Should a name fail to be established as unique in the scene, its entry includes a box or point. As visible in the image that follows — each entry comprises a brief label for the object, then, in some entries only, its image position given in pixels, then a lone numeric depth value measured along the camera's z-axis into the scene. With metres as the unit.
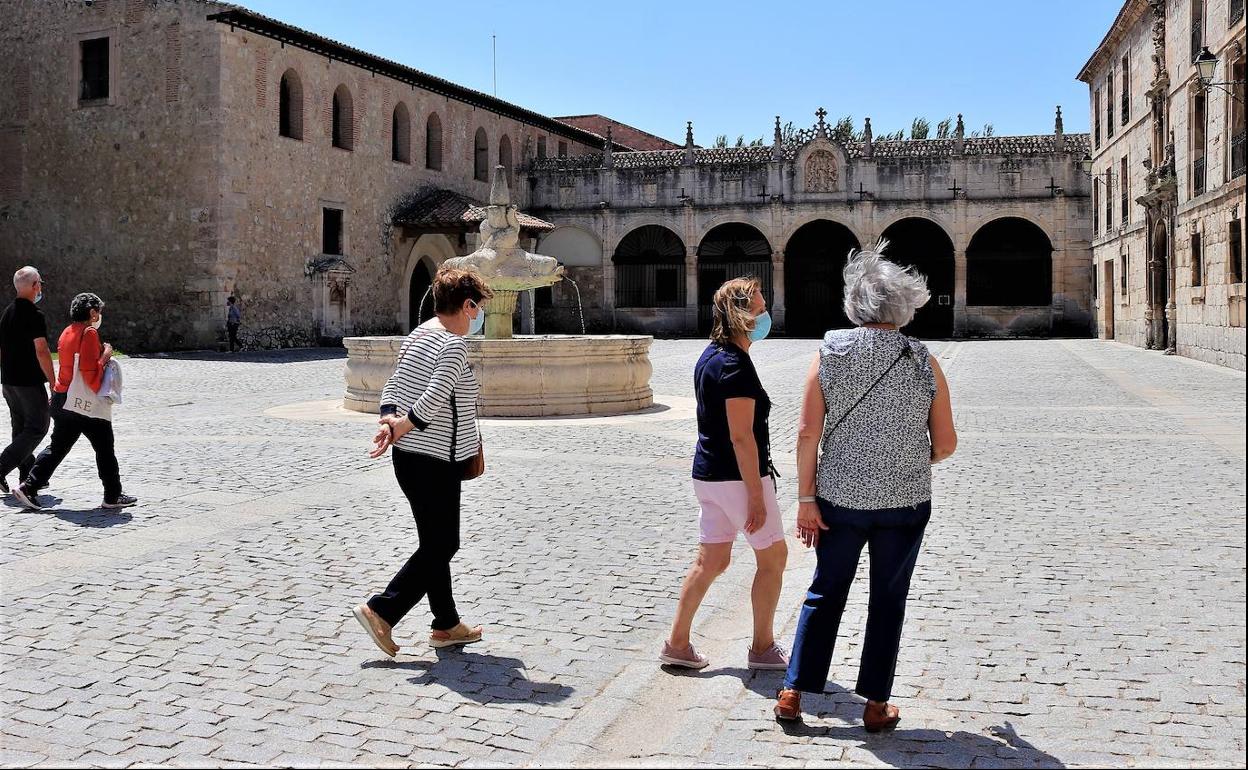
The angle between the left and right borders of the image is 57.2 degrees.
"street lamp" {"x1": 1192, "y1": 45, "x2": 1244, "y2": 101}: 18.27
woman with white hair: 3.75
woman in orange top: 7.79
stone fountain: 13.84
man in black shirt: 8.28
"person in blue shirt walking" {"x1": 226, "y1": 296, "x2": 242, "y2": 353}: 28.58
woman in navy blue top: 4.21
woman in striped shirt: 4.64
